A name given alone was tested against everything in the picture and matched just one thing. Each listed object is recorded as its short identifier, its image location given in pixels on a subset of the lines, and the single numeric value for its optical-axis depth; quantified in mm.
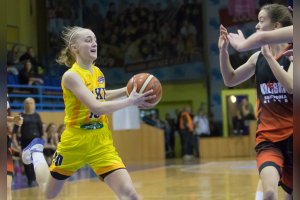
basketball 3963
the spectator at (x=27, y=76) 15961
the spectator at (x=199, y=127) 21609
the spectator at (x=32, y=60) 16758
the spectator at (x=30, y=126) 10859
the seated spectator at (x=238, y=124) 21484
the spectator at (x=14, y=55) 17262
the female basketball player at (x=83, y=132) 4113
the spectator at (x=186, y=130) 21125
